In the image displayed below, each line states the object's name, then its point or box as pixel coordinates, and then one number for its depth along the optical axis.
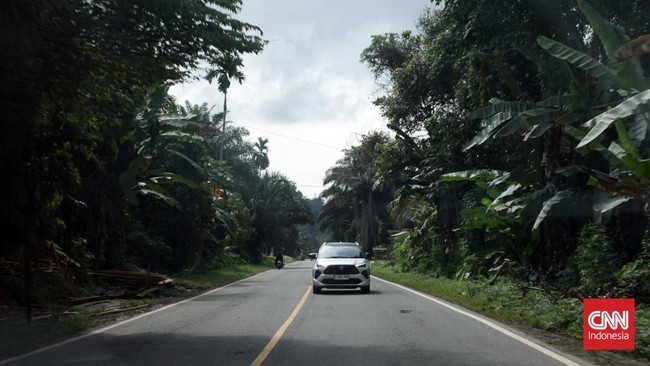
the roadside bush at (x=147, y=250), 31.09
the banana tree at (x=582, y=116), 13.21
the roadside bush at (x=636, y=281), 12.98
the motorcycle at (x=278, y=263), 54.56
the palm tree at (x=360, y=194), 62.19
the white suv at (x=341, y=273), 20.69
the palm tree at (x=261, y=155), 77.88
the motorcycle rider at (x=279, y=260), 54.44
